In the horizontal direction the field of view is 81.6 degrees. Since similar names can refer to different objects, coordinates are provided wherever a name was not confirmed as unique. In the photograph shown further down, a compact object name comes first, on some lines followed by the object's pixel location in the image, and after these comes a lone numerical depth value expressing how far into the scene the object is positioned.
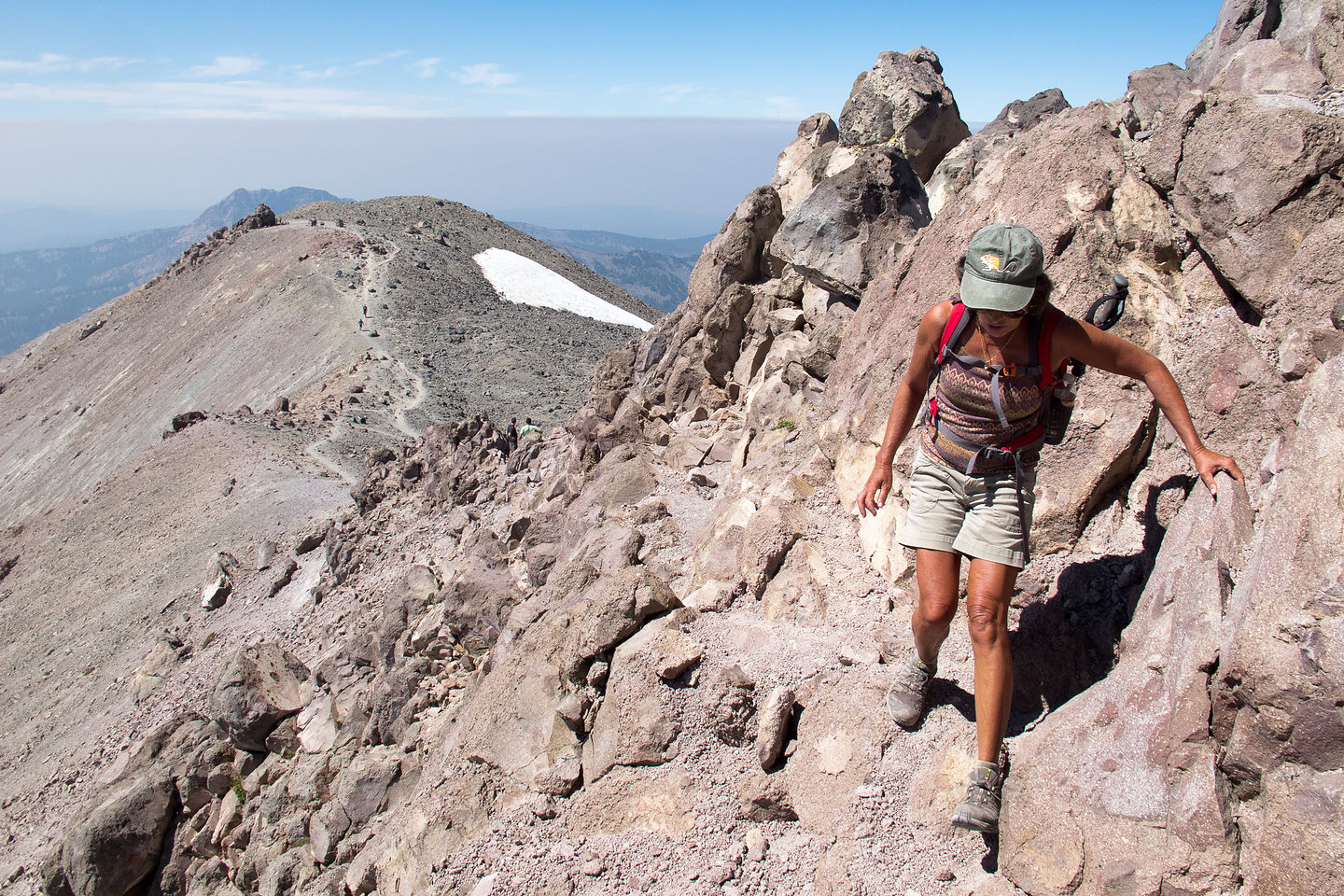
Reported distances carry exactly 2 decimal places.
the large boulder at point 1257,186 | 5.26
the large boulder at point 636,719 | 6.21
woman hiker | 4.46
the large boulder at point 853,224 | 11.36
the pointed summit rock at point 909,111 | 14.11
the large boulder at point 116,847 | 10.35
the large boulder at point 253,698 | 11.17
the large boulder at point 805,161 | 14.59
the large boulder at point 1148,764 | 3.78
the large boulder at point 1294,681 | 3.29
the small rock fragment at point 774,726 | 5.80
